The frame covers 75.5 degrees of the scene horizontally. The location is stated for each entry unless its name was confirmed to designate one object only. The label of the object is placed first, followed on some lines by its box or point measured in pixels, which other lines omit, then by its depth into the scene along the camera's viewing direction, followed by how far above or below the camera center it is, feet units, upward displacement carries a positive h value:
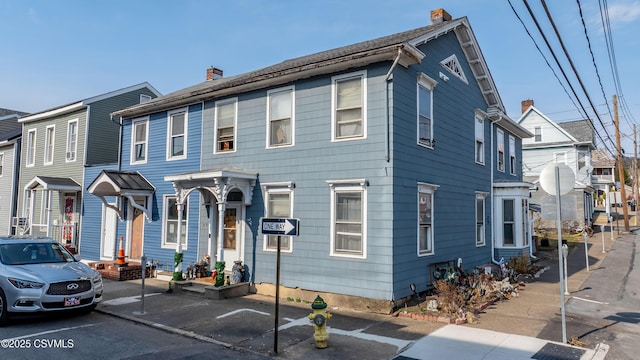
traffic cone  47.98 -5.62
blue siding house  33.35 +3.95
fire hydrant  23.13 -6.15
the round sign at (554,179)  25.41 +2.32
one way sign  22.84 -0.80
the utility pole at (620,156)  92.76 +14.05
